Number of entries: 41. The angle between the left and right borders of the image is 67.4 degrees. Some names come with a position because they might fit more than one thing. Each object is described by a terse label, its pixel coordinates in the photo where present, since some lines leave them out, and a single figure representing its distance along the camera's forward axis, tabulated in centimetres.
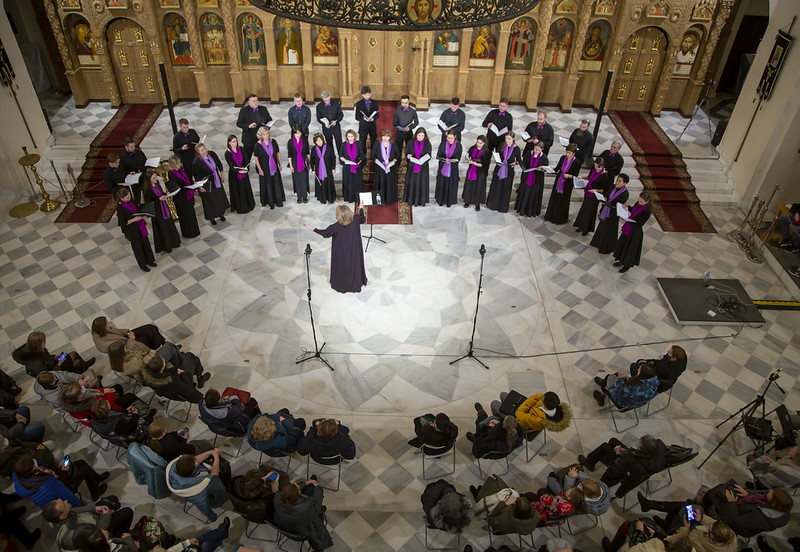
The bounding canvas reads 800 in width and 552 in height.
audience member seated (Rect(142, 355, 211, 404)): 727
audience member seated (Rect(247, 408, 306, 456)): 665
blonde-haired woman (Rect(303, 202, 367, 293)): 896
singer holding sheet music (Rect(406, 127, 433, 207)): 1138
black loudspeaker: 1377
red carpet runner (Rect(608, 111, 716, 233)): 1227
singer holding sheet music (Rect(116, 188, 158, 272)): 968
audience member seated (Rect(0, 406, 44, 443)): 701
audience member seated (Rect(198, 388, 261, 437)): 690
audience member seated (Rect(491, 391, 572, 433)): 684
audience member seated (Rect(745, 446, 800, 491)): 682
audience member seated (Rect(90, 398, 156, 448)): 680
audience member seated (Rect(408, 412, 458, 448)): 684
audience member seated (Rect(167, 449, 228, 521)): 620
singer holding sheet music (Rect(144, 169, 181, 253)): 1001
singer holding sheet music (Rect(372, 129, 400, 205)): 1127
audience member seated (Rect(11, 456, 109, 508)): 607
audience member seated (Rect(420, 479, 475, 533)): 591
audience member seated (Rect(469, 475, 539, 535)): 596
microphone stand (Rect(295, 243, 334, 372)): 883
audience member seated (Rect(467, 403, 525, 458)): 675
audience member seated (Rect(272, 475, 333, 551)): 591
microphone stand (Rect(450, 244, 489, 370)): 887
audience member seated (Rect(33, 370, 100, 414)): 707
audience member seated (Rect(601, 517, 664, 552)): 594
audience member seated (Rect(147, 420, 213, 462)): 650
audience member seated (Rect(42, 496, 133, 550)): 547
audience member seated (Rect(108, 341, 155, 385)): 738
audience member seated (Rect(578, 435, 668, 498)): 661
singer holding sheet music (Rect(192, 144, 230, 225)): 1076
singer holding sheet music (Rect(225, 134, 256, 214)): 1109
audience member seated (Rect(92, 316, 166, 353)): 782
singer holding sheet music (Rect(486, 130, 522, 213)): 1126
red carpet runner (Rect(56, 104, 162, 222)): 1185
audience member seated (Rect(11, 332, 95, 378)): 768
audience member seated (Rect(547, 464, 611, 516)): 608
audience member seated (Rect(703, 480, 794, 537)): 614
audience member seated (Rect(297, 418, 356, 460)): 658
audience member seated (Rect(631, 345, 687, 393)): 769
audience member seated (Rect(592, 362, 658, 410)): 764
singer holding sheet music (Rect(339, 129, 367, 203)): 1134
